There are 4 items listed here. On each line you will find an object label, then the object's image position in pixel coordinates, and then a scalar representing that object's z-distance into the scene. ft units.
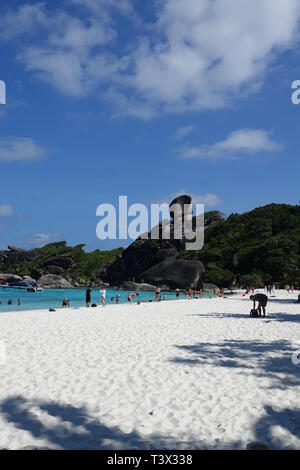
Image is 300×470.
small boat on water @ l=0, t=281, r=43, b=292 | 233.14
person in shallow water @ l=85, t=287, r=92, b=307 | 88.07
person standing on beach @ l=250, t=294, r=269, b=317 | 55.98
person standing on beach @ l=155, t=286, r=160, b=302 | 109.24
